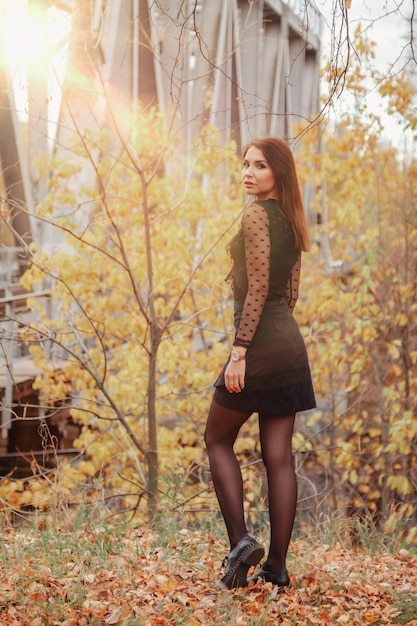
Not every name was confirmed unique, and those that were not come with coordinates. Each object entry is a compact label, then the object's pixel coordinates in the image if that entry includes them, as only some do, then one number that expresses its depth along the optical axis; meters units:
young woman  3.41
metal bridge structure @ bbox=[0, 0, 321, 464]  6.02
